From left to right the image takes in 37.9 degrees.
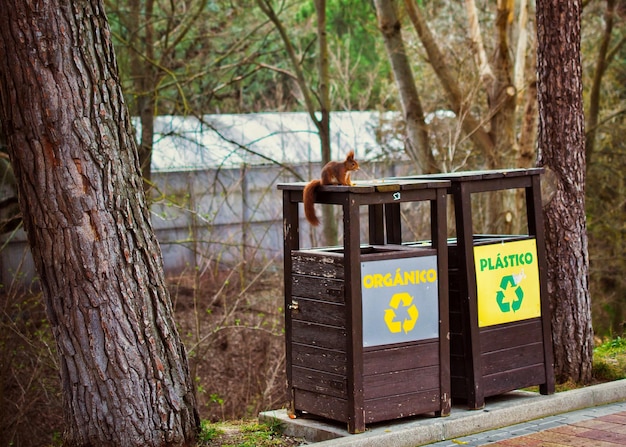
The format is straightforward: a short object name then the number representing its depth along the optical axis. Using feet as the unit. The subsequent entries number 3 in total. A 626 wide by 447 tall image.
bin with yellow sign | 22.07
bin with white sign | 20.08
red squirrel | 20.51
